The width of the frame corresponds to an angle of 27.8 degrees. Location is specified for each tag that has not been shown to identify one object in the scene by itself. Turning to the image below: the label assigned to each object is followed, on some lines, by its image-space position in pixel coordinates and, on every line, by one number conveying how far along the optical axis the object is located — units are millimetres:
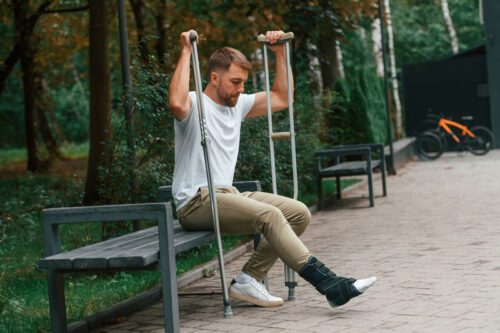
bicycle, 24422
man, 6352
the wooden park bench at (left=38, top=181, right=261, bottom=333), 5766
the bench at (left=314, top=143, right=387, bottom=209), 13988
